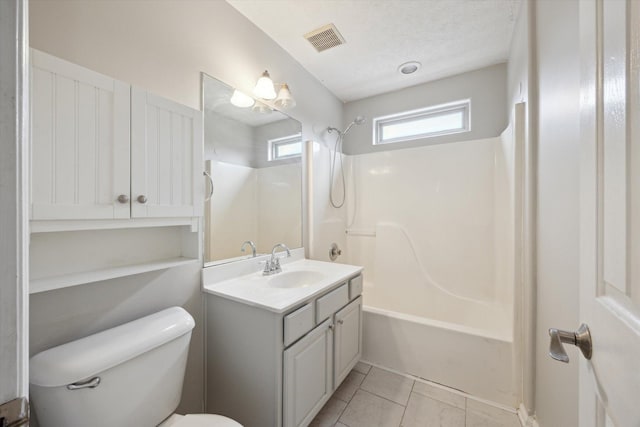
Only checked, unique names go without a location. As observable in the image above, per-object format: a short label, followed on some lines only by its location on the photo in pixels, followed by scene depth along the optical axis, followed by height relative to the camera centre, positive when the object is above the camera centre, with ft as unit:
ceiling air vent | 5.81 +4.34
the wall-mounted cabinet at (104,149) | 2.52 +0.80
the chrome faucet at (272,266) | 5.51 -1.17
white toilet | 2.46 -1.79
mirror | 4.83 +0.90
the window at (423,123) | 8.10 +3.21
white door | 1.26 +0.03
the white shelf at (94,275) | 2.59 -0.73
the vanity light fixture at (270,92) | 5.50 +2.86
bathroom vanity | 3.77 -2.22
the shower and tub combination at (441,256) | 5.39 -1.31
